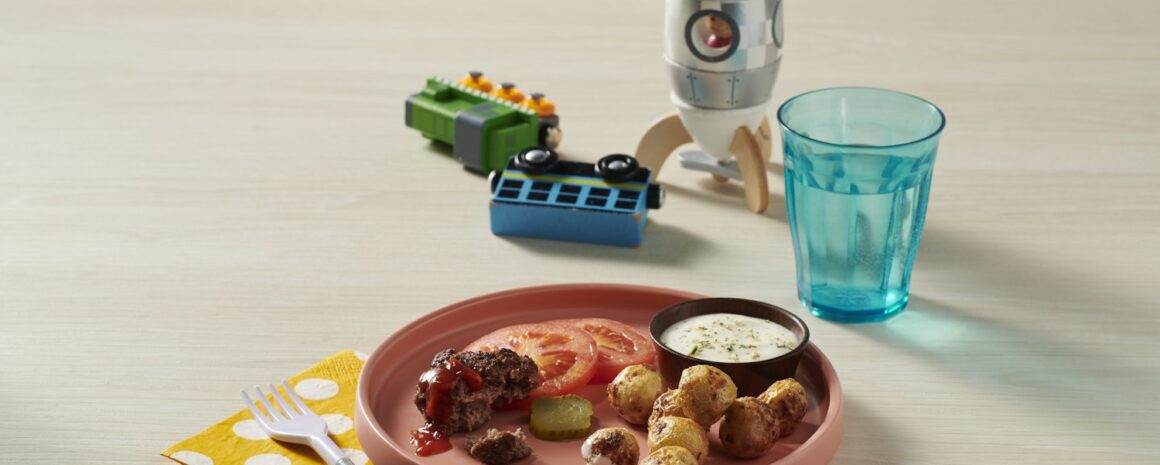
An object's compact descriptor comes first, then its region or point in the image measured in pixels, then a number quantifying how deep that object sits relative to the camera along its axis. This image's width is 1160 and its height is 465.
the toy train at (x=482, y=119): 1.41
